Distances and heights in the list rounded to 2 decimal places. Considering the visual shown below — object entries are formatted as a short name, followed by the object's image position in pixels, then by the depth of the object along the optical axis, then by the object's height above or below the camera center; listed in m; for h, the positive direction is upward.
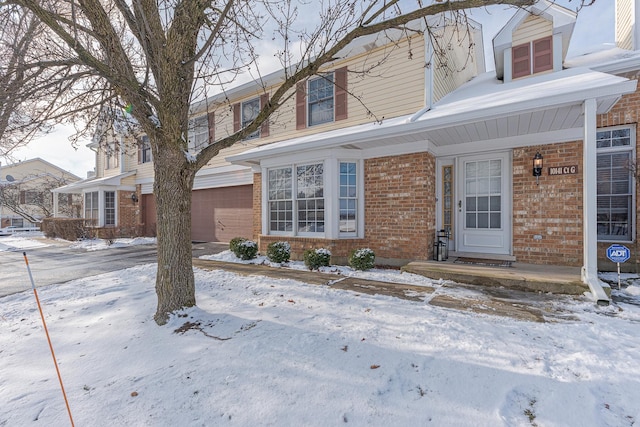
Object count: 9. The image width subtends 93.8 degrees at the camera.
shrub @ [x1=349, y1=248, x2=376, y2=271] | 6.34 -1.02
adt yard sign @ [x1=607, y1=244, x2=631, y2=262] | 4.56 -0.65
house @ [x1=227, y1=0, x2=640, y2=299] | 5.37 +0.96
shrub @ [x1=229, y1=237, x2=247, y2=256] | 8.24 -0.89
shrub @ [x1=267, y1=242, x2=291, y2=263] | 7.35 -0.98
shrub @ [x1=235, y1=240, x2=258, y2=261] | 8.00 -1.02
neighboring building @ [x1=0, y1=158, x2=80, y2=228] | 21.11 +1.42
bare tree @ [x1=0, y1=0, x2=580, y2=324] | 3.40 +1.62
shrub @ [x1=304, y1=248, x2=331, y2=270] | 6.65 -1.03
